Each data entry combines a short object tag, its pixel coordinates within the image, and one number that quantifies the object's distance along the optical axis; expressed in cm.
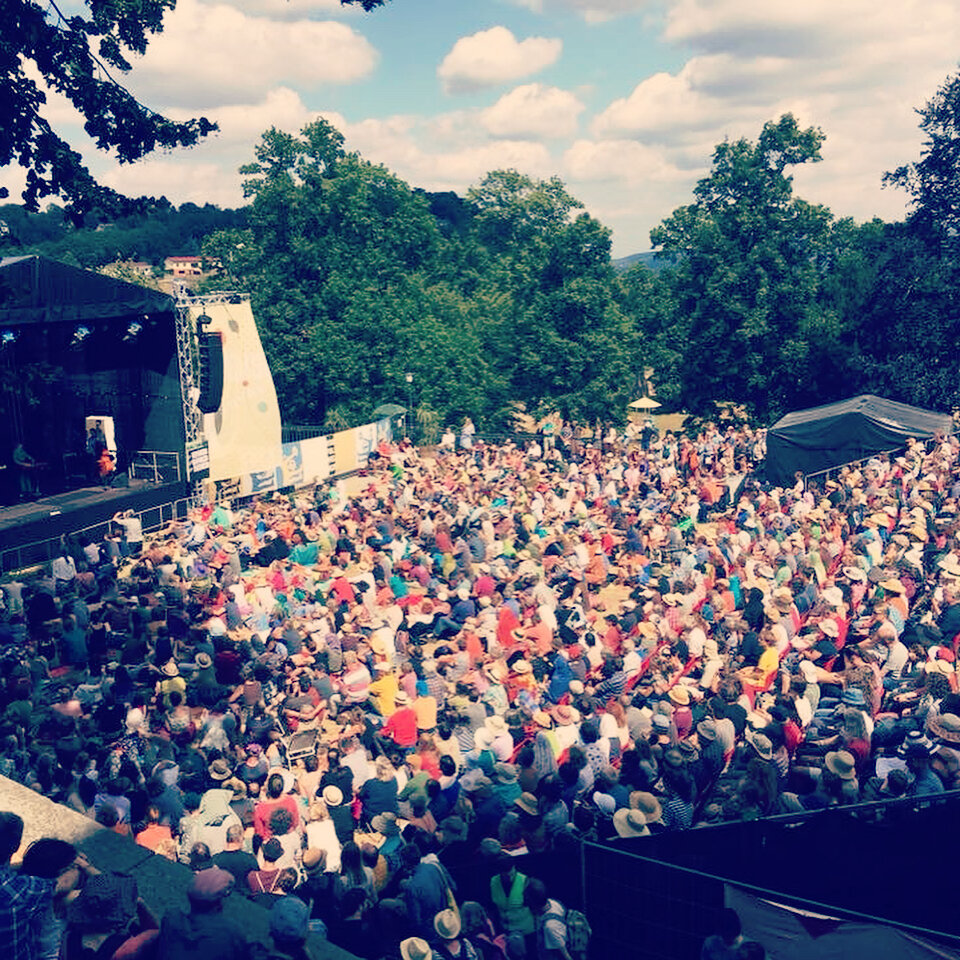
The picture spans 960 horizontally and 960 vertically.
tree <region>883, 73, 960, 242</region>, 2952
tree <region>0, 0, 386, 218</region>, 937
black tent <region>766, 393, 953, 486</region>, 2123
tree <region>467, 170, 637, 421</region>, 3067
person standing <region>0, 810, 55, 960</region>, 381
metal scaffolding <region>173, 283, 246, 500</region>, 2172
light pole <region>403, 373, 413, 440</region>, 3183
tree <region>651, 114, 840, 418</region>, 3064
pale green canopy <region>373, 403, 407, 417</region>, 3064
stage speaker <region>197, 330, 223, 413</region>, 2228
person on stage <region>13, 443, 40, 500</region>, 2102
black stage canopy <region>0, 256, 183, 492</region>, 2048
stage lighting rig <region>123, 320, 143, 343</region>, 2141
